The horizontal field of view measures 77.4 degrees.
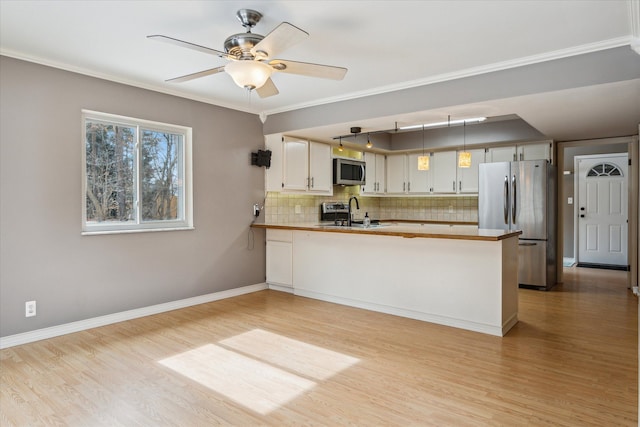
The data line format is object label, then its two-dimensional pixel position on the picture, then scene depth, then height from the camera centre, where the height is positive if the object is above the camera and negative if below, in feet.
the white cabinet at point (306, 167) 17.60 +1.84
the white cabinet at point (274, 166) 17.39 +1.79
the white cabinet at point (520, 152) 18.87 +2.61
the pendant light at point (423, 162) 15.39 +1.71
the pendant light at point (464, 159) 14.33 +1.69
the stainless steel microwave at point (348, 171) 19.69 +1.78
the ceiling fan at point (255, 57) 7.38 +3.05
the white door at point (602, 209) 23.52 -0.21
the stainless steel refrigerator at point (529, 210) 17.40 -0.19
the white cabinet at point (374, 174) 22.25 +1.87
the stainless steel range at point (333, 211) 20.56 -0.23
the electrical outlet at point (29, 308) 10.93 -2.76
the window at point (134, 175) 12.45 +1.10
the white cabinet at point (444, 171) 21.38 +1.90
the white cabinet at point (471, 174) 20.63 +1.65
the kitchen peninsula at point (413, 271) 11.70 -2.18
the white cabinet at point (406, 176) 22.40 +1.74
